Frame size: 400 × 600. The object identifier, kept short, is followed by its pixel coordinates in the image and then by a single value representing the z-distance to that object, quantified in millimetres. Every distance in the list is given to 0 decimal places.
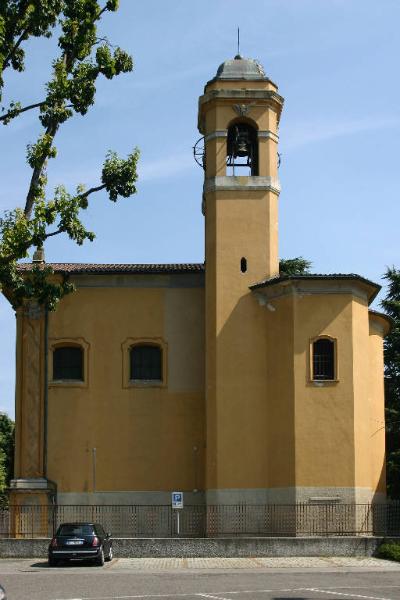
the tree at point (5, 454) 61475
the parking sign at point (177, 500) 31984
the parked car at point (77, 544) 27438
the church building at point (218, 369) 33688
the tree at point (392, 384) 45125
